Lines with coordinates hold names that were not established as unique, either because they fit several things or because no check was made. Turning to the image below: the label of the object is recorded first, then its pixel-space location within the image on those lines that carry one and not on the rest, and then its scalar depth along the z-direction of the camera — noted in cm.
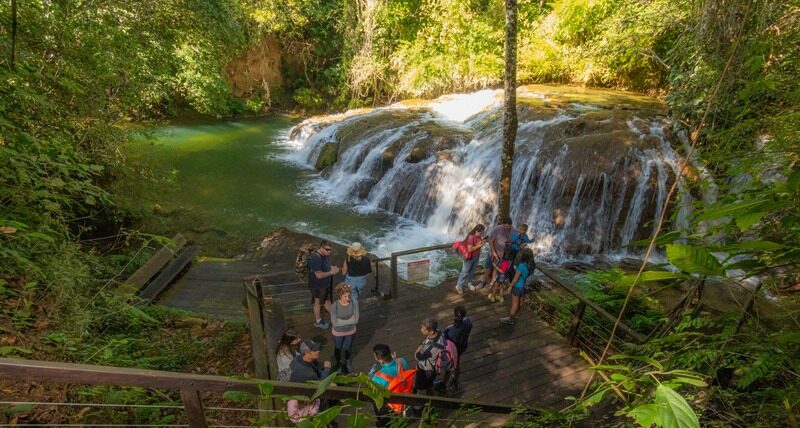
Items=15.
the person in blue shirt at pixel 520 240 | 768
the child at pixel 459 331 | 549
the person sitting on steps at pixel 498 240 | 785
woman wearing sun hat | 697
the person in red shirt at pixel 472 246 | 786
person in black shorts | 691
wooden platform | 598
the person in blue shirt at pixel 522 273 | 717
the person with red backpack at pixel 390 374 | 455
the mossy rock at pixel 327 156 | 1928
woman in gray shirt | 586
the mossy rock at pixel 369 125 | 1922
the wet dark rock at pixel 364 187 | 1691
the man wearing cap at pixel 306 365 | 444
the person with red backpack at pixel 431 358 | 520
